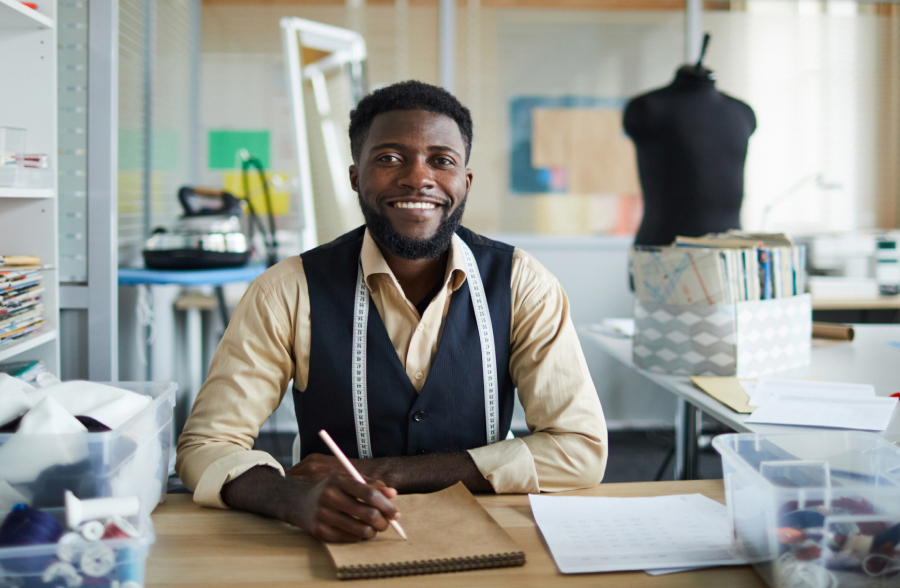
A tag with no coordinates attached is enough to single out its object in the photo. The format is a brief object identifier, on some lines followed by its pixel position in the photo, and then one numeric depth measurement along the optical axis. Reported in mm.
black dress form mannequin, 2508
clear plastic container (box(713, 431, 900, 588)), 744
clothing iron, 2658
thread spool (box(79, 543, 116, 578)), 703
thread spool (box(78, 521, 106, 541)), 724
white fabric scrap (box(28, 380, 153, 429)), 922
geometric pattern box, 1802
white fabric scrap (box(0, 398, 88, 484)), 833
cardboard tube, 2332
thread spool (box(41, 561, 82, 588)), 699
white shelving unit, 1854
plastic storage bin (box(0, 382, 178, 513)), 832
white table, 1597
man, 1271
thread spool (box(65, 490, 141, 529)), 737
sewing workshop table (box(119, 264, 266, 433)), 2477
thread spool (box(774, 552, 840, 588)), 743
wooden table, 823
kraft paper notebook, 834
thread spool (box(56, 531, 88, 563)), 701
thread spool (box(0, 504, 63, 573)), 705
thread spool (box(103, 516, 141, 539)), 729
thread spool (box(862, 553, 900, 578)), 743
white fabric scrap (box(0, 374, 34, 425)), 884
